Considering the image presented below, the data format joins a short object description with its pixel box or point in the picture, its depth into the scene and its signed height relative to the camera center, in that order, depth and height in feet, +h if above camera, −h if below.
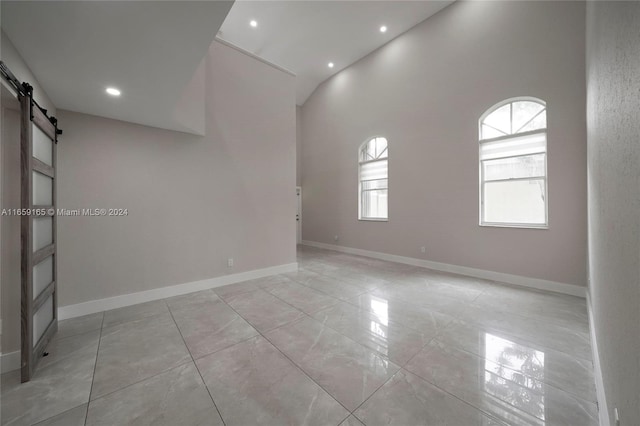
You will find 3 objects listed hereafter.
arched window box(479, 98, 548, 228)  12.89 +2.77
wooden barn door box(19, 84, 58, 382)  6.07 -0.50
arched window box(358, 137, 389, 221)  20.47 +2.95
